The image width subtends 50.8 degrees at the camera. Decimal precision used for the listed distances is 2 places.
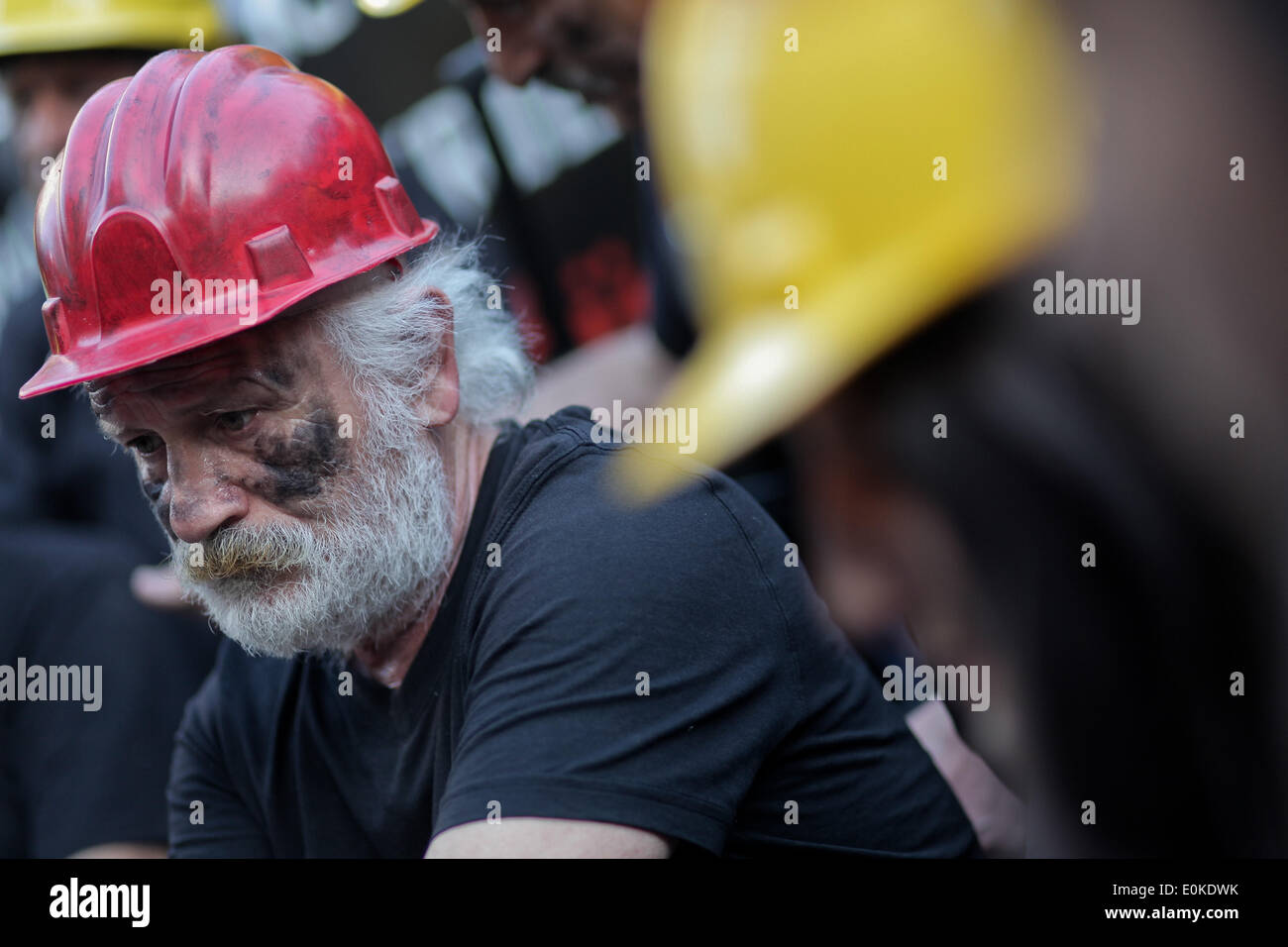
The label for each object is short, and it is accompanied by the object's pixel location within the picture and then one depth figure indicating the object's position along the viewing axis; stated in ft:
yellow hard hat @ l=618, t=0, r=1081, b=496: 2.63
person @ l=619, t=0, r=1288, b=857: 2.35
